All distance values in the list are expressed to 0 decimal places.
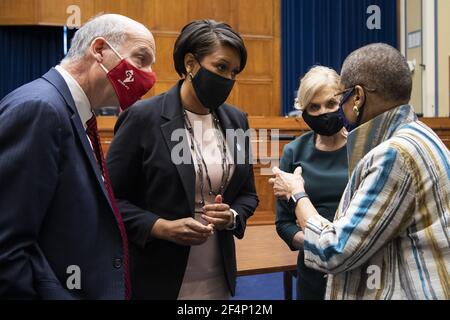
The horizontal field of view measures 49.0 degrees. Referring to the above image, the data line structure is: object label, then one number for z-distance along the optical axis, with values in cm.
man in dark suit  105
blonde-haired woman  195
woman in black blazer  161
